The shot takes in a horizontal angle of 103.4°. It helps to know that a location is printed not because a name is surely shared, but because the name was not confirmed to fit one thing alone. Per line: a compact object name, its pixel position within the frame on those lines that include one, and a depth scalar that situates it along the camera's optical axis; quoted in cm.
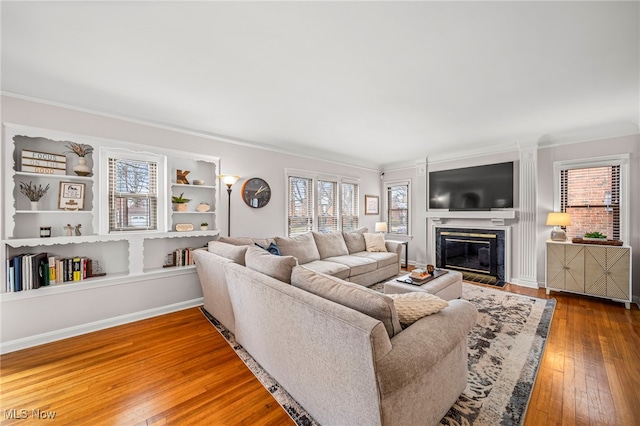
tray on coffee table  320
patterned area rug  166
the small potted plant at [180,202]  347
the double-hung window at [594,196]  377
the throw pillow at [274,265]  194
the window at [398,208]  630
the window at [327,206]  548
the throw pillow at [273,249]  362
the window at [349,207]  595
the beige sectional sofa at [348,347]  115
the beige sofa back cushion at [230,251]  254
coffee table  303
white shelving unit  250
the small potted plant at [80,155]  280
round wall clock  425
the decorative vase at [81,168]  279
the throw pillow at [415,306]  149
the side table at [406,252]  577
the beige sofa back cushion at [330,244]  459
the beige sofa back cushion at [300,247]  407
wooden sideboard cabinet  342
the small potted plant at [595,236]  371
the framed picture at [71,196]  278
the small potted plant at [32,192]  258
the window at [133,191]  306
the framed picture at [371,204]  636
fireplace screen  477
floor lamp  375
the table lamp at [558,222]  384
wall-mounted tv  468
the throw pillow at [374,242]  514
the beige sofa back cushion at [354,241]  508
